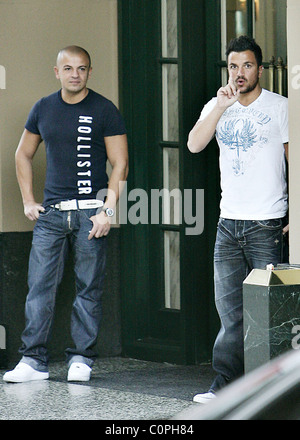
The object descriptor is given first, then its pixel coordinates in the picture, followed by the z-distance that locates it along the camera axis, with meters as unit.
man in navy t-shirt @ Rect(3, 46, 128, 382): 12.23
